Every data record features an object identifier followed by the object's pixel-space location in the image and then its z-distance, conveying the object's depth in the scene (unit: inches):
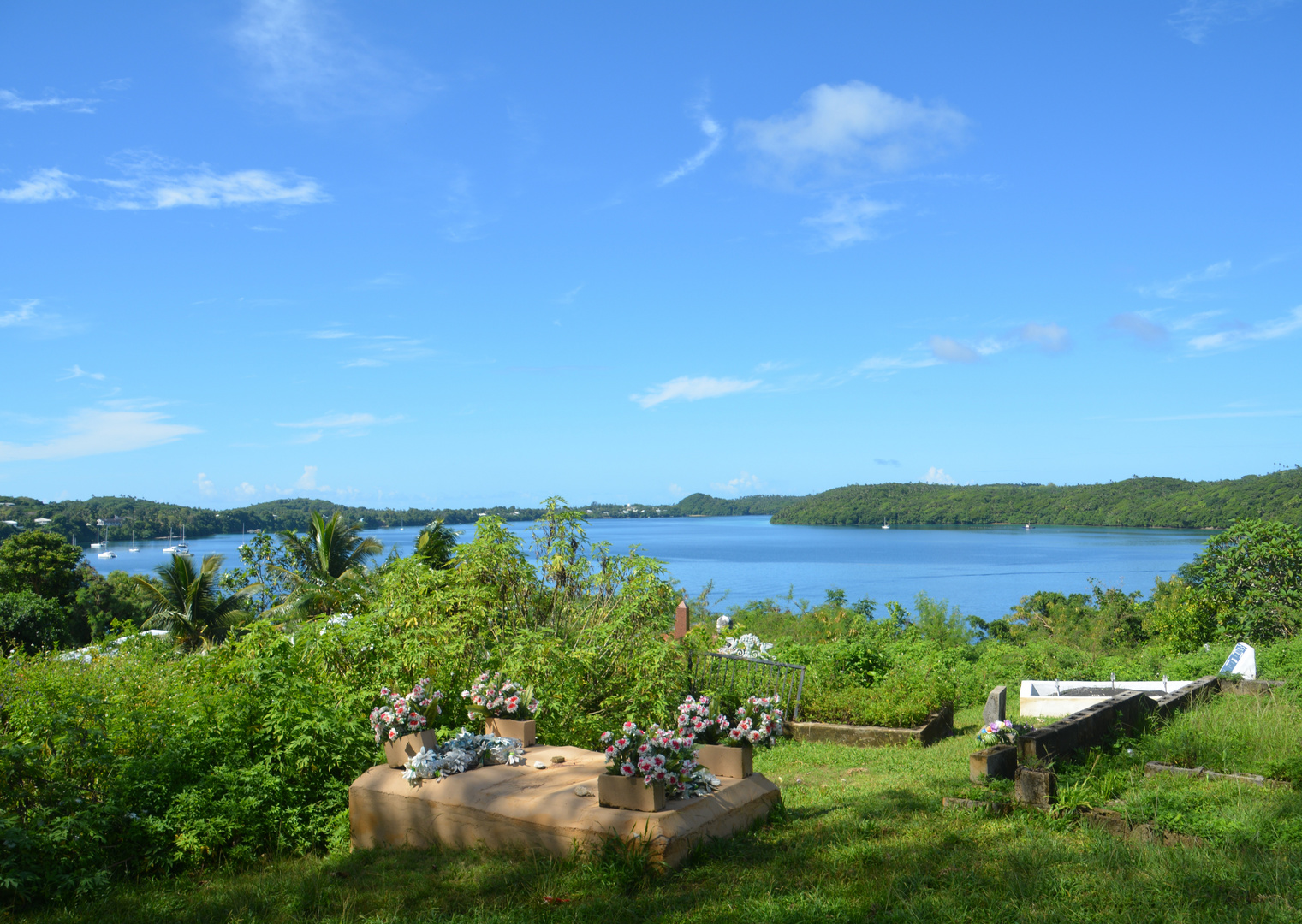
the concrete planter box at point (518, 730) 258.1
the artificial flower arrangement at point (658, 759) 187.8
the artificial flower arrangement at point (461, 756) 221.9
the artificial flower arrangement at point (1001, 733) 244.5
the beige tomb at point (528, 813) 188.2
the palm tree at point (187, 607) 1124.5
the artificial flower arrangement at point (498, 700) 266.2
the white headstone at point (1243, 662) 403.5
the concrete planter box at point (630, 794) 187.9
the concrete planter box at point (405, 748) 232.2
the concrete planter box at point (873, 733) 355.6
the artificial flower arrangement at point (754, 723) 221.1
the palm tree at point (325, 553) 1022.4
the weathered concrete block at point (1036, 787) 214.5
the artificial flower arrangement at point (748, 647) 436.8
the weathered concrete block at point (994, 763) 231.9
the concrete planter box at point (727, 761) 221.3
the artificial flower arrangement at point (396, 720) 235.0
